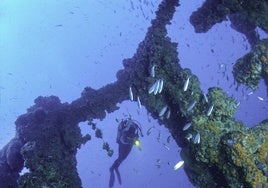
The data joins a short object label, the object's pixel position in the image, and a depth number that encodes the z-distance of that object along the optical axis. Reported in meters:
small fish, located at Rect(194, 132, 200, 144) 9.01
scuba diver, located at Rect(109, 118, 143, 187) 13.82
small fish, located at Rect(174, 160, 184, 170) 9.09
